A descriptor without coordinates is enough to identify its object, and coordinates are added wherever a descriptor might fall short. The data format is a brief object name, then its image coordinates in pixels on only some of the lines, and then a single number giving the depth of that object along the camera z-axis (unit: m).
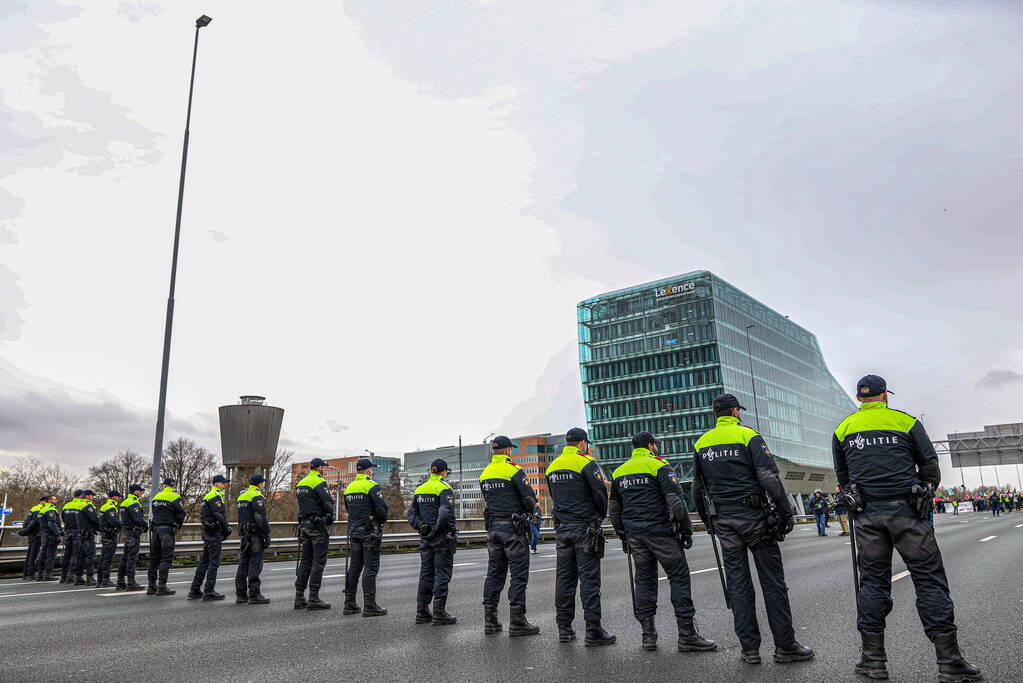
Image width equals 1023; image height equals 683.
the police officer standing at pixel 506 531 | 7.21
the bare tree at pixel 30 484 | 74.38
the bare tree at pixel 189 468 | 59.88
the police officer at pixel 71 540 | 14.21
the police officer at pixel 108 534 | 13.36
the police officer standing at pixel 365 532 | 8.77
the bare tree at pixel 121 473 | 63.22
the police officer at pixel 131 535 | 12.57
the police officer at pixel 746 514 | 5.56
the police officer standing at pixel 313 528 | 9.38
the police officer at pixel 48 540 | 15.23
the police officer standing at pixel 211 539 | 10.61
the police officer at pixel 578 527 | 6.69
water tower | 54.66
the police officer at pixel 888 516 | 4.91
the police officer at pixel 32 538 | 15.82
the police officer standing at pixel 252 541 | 10.13
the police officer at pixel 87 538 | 13.79
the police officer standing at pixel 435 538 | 7.99
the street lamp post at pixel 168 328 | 17.93
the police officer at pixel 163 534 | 11.48
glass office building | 93.62
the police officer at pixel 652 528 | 6.10
